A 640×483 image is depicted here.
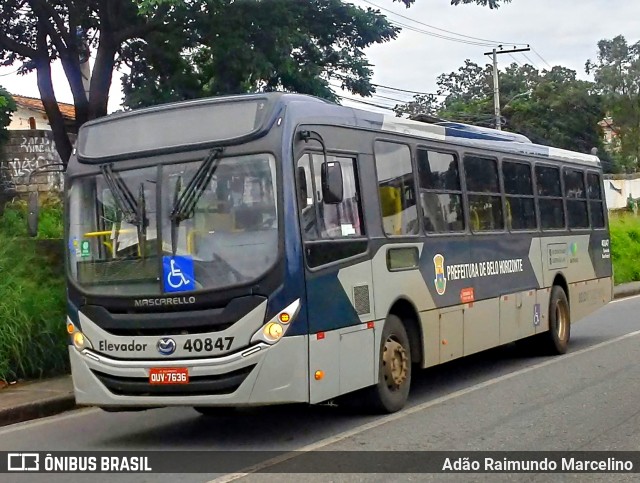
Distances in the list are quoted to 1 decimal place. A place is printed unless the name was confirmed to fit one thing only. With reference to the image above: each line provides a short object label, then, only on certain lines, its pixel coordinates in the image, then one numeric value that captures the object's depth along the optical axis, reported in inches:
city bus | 312.8
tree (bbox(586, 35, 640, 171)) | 2586.1
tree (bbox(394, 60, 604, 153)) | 2250.2
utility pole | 1550.9
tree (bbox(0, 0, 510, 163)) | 609.6
